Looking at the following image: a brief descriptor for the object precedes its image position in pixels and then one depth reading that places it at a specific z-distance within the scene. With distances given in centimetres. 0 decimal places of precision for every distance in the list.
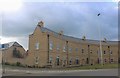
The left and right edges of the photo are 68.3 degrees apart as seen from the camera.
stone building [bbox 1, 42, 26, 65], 2332
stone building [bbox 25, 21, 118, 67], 2075
